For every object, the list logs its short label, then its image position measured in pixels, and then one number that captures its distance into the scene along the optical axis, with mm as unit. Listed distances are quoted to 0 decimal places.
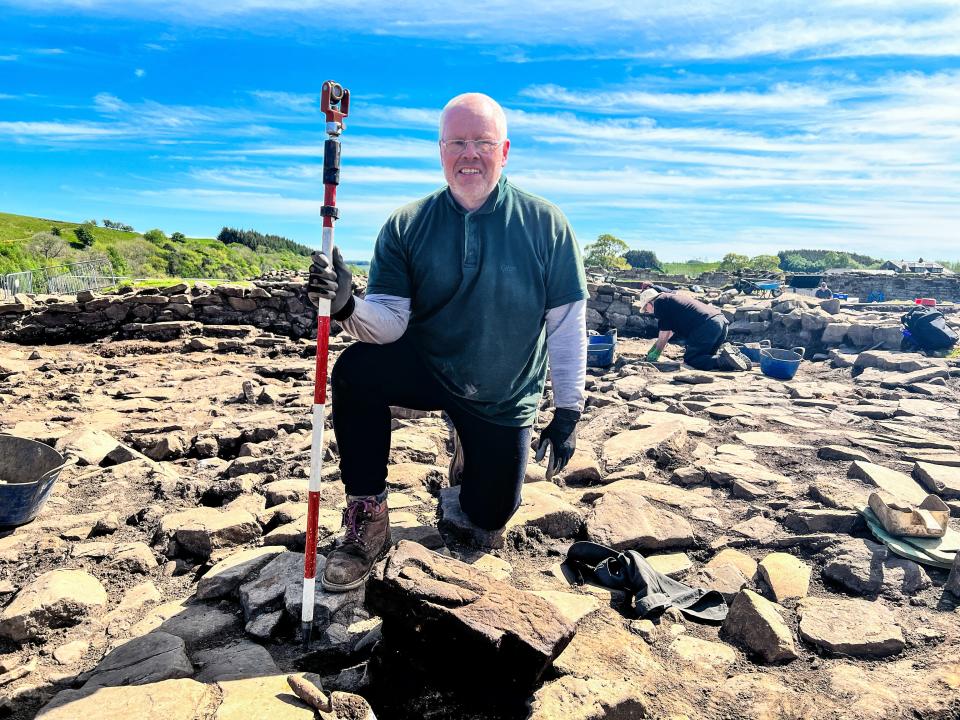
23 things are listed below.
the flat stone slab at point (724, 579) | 2836
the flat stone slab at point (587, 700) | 1898
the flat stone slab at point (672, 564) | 2963
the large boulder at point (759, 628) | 2347
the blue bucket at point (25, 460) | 3588
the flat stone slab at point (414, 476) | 3773
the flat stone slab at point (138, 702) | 1787
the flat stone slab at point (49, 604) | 2375
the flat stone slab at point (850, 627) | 2396
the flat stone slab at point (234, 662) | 2035
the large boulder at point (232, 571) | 2607
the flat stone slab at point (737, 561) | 3031
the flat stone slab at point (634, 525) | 3201
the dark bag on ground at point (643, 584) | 2578
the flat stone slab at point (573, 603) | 2416
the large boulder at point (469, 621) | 1824
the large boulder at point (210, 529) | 2980
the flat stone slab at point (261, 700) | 1783
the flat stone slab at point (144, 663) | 2010
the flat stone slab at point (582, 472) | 4203
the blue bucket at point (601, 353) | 9219
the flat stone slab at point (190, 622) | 2328
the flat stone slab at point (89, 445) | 4348
